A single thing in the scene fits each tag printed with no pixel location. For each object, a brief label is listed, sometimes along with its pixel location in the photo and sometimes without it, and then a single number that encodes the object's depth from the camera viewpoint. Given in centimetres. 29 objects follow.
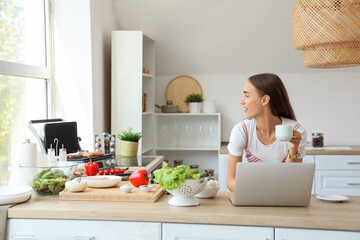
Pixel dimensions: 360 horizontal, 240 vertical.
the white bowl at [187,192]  198
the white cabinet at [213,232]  184
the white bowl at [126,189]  216
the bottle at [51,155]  284
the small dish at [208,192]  216
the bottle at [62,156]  295
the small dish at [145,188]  216
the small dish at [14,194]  205
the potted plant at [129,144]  409
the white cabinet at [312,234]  178
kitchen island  181
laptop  194
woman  241
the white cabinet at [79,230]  191
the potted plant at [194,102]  523
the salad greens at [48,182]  222
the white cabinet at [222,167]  482
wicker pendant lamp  218
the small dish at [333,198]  210
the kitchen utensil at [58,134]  333
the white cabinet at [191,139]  532
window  339
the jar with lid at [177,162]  521
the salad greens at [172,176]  194
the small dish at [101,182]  233
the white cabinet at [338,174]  459
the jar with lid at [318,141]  491
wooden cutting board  211
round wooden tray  544
